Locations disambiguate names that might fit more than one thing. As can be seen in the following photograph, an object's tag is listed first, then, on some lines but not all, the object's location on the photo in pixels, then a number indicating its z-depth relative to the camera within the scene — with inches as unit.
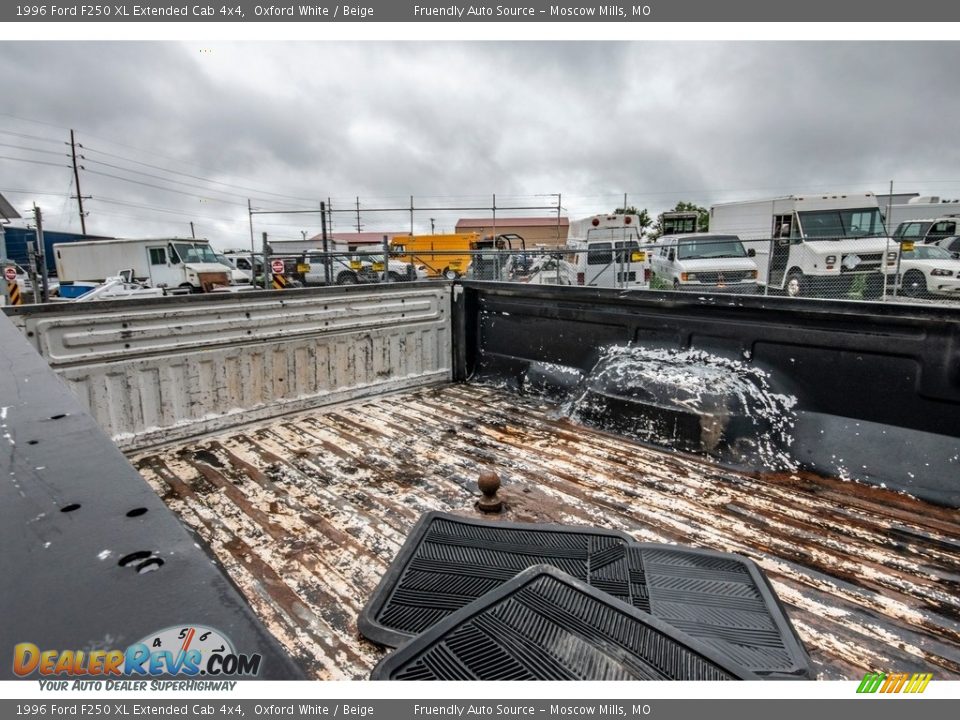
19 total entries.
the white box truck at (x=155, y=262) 886.4
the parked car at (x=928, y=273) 468.1
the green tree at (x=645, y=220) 2391.4
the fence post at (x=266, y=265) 352.5
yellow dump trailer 995.3
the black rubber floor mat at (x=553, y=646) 57.4
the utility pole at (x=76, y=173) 1704.7
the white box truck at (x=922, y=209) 854.5
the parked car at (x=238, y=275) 927.2
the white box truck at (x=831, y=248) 478.0
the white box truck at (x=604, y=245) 591.2
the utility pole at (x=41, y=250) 340.2
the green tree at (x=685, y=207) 2452.0
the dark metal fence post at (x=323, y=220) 506.6
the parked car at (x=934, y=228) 666.0
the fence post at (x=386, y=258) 348.7
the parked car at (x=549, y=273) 540.0
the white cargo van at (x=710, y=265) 504.7
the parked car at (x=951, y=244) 583.7
